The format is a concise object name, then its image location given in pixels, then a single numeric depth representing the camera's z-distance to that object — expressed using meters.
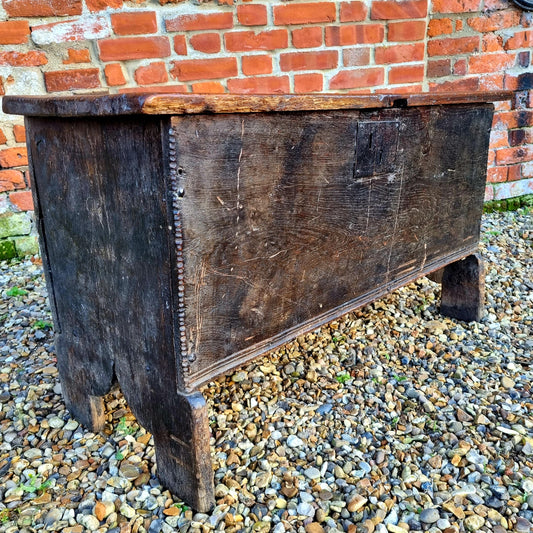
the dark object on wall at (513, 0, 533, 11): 3.41
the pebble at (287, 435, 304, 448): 1.57
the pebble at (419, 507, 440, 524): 1.31
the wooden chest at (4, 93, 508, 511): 1.15
